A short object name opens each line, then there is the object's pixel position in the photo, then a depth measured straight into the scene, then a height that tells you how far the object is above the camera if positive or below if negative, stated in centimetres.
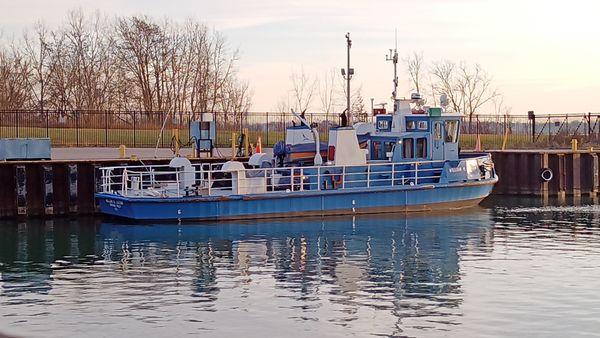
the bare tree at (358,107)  6346 +298
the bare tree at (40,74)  6881 +582
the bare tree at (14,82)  6744 +518
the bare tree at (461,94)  7462 +438
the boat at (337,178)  3216 -84
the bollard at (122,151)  3889 +22
